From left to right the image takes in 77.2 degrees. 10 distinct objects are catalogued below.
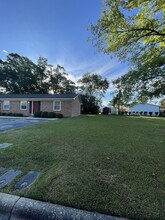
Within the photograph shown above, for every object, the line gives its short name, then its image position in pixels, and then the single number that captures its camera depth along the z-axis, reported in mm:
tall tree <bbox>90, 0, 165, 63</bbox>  4348
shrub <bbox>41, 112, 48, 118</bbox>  12612
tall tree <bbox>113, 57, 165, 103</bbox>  5178
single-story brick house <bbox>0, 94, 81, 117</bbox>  13560
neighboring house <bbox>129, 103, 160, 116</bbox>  33990
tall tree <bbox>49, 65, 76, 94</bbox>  27486
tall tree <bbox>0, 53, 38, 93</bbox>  24433
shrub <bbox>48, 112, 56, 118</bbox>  12539
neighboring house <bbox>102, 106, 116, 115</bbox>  28702
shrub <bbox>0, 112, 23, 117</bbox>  13767
